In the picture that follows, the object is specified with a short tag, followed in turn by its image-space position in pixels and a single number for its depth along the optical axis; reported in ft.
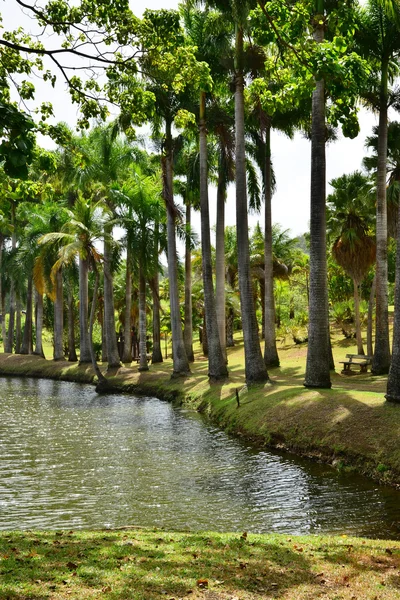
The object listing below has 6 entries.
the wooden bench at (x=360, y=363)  97.81
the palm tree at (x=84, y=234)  123.54
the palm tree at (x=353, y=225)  116.78
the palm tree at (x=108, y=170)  139.64
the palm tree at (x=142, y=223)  129.29
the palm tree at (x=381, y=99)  84.69
